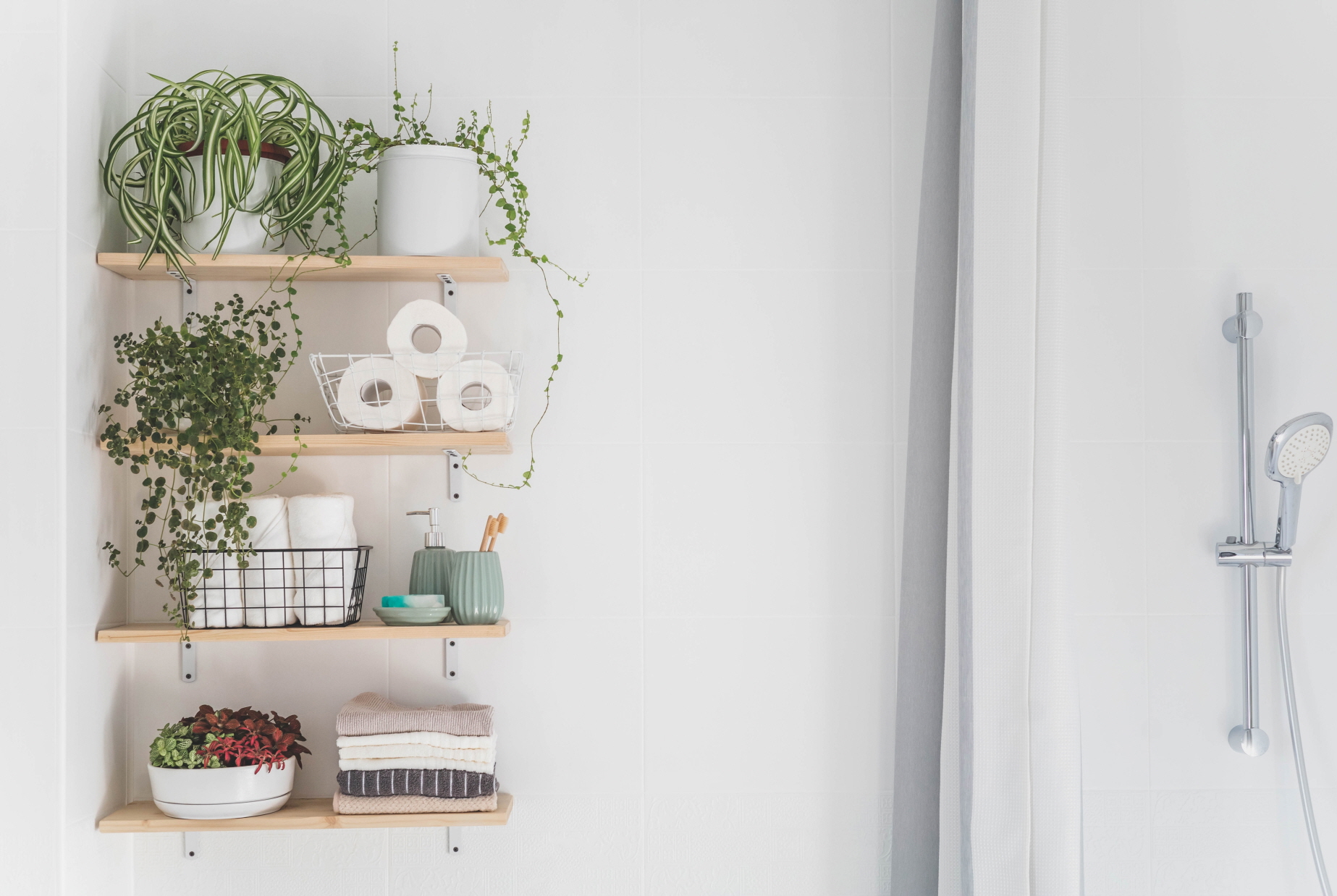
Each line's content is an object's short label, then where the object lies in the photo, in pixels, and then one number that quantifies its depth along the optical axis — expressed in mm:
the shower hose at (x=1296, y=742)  1424
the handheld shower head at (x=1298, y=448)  1409
